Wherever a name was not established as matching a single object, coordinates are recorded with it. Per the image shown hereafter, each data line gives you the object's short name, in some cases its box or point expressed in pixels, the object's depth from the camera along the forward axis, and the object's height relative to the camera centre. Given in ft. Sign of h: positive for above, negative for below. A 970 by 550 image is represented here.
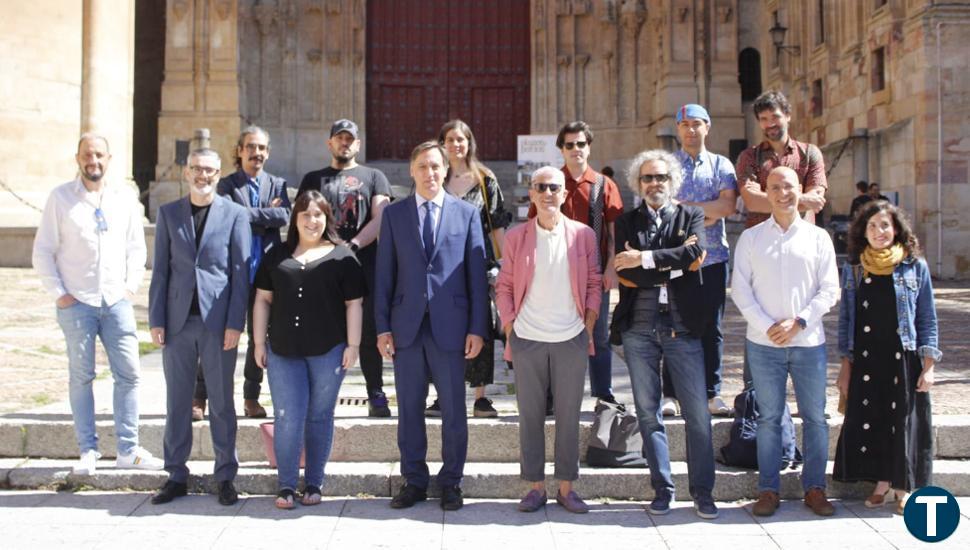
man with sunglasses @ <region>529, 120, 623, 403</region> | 20.92 +1.95
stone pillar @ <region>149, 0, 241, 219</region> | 76.43 +16.78
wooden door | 86.28 +19.34
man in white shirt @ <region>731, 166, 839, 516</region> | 18.53 -0.54
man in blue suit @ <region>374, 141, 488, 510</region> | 18.97 -0.44
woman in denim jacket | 18.70 -1.25
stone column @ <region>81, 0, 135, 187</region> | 56.08 +12.58
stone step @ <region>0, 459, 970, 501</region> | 20.01 -3.90
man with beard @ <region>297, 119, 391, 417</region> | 21.63 +1.95
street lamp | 74.28 +19.20
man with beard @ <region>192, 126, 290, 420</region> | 21.39 +2.01
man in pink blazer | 18.67 -0.51
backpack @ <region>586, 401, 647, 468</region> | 20.47 -3.11
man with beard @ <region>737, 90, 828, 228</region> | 20.53 +2.77
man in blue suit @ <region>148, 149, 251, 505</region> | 19.36 -0.47
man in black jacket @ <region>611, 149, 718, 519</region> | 18.57 -0.57
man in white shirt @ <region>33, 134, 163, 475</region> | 19.95 +0.10
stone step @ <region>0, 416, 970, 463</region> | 21.29 -3.19
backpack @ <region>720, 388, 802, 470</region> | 20.25 -3.06
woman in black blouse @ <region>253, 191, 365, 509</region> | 18.93 -0.78
